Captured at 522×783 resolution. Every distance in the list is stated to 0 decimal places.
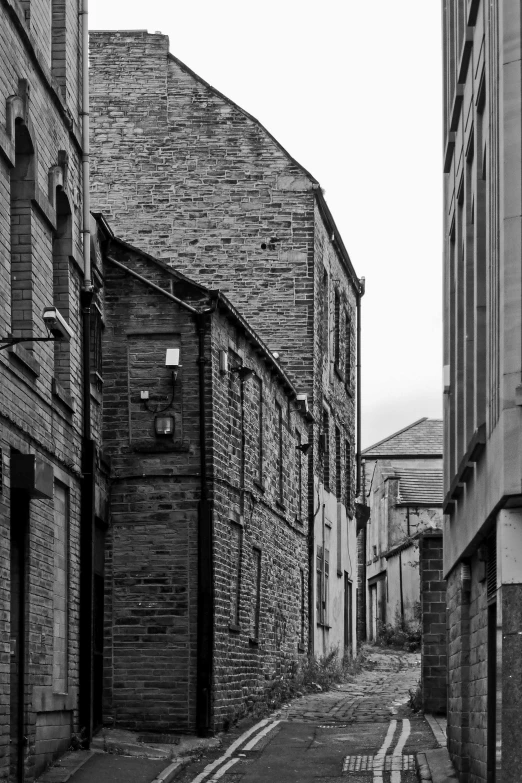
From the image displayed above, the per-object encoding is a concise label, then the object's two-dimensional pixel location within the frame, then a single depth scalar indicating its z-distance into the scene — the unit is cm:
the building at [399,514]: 4716
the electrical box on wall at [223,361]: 2019
